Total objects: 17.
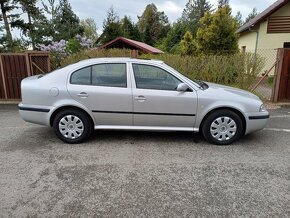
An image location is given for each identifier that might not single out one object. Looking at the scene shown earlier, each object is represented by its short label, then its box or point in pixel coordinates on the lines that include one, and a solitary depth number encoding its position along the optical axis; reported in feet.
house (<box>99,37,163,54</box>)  63.77
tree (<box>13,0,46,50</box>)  64.69
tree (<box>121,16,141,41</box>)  106.93
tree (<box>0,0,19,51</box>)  58.13
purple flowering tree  31.24
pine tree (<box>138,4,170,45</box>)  137.08
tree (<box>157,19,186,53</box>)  106.73
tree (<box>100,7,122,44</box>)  92.63
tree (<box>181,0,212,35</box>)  147.33
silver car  13.41
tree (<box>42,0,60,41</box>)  72.33
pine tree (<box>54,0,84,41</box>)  78.43
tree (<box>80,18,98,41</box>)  146.99
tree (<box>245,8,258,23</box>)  203.36
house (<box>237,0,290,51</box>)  45.24
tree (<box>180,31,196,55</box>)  55.11
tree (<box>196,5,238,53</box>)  42.47
